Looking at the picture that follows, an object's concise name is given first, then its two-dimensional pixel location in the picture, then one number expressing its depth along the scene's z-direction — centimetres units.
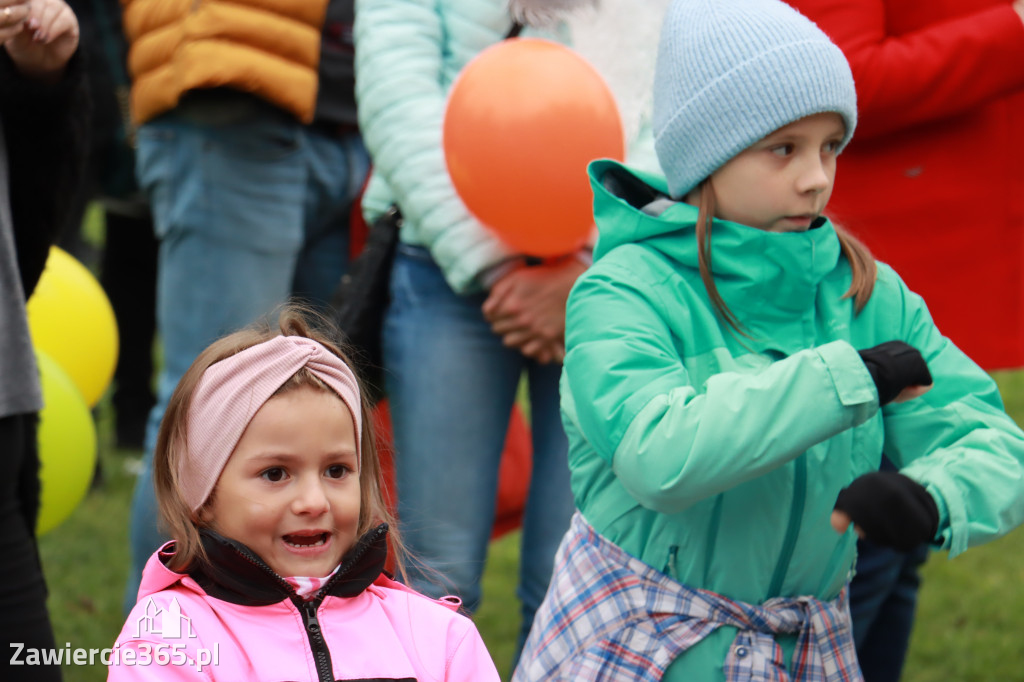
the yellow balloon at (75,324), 695
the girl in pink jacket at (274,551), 343
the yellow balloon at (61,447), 618
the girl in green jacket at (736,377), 396
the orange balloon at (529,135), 505
